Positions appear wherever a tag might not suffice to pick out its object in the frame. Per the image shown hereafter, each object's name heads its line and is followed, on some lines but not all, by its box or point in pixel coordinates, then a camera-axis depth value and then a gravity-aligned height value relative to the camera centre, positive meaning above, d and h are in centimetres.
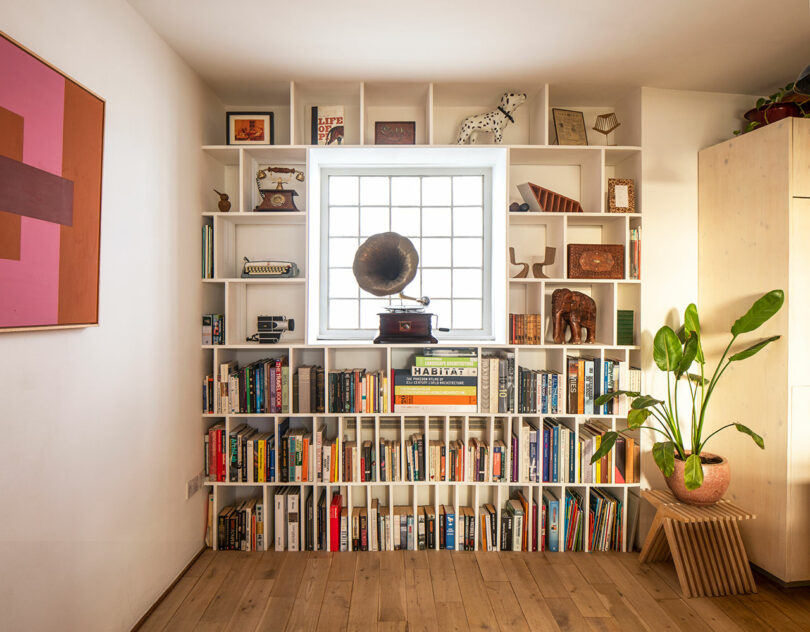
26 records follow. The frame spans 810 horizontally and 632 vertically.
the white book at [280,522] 278 -116
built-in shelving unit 277 +55
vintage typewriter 282 +31
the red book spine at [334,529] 278 -120
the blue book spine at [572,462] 277 -79
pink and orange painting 135 +40
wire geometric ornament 279 +120
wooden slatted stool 233 -109
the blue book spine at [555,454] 277 -75
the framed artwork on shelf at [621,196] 278 +76
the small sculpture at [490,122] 285 +121
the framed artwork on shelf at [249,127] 283 +116
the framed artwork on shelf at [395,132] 286 +115
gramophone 270 +27
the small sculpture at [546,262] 279 +38
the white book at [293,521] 277 -115
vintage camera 284 -4
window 319 +57
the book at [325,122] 283 +120
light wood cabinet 230 +2
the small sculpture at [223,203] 282 +71
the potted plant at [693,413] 227 -46
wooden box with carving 276 +38
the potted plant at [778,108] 247 +116
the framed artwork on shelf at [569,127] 284 +119
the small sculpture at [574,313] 279 +8
